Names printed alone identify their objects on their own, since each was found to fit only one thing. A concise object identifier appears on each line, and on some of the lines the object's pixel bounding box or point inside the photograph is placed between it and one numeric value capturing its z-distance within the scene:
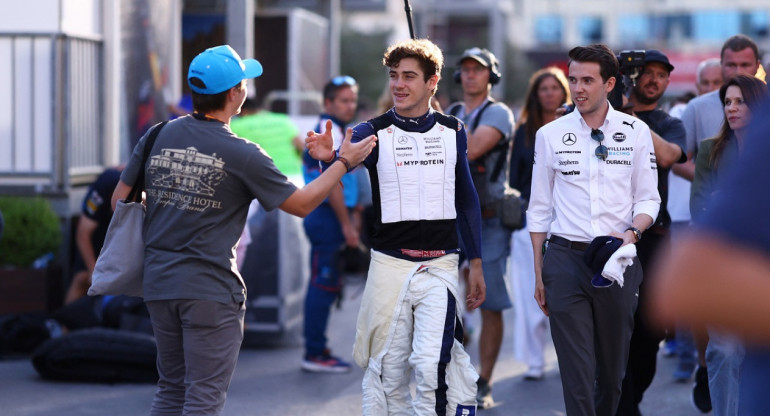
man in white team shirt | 10.18
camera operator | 11.73
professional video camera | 12.29
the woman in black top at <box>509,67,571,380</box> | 15.08
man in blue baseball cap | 9.00
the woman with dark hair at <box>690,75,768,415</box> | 10.81
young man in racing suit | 10.15
